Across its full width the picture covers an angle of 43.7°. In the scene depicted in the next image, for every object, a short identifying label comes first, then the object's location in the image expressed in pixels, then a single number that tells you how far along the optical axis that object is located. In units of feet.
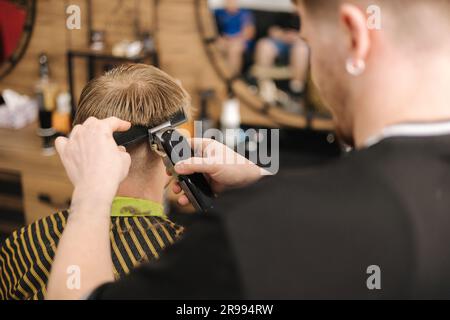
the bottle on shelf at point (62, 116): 11.21
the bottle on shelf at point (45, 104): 11.01
